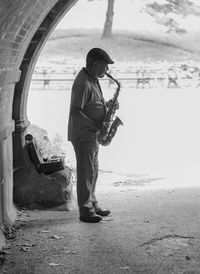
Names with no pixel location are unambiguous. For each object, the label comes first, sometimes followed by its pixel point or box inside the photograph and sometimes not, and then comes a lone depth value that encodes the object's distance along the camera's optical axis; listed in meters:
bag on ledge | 7.44
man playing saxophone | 6.25
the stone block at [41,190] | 7.32
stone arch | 5.51
